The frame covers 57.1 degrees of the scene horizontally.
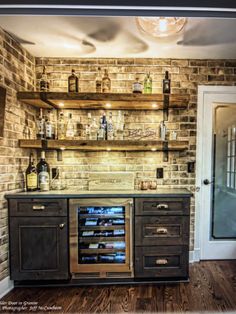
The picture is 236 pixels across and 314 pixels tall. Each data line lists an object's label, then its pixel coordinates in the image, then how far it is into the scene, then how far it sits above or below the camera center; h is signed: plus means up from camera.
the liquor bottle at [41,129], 2.48 +0.26
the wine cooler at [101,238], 2.13 -0.85
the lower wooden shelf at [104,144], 2.27 +0.08
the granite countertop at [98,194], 2.10 -0.41
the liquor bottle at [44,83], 2.49 +0.79
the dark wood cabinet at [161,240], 2.15 -0.87
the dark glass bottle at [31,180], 2.35 -0.31
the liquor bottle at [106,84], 2.45 +0.77
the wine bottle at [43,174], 2.40 -0.25
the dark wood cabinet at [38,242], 2.09 -0.87
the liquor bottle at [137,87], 2.34 +0.70
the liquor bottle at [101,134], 2.45 +0.20
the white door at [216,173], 2.62 -0.25
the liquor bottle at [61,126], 2.60 +0.31
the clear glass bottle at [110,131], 2.49 +0.24
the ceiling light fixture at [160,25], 1.54 +0.93
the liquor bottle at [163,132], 2.48 +0.23
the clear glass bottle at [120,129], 2.59 +0.28
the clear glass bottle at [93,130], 2.60 +0.26
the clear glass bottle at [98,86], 2.48 +0.76
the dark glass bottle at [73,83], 2.42 +0.77
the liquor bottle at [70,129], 2.56 +0.27
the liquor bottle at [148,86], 2.43 +0.74
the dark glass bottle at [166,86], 2.41 +0.74
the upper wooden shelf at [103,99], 2.22 +0.55
